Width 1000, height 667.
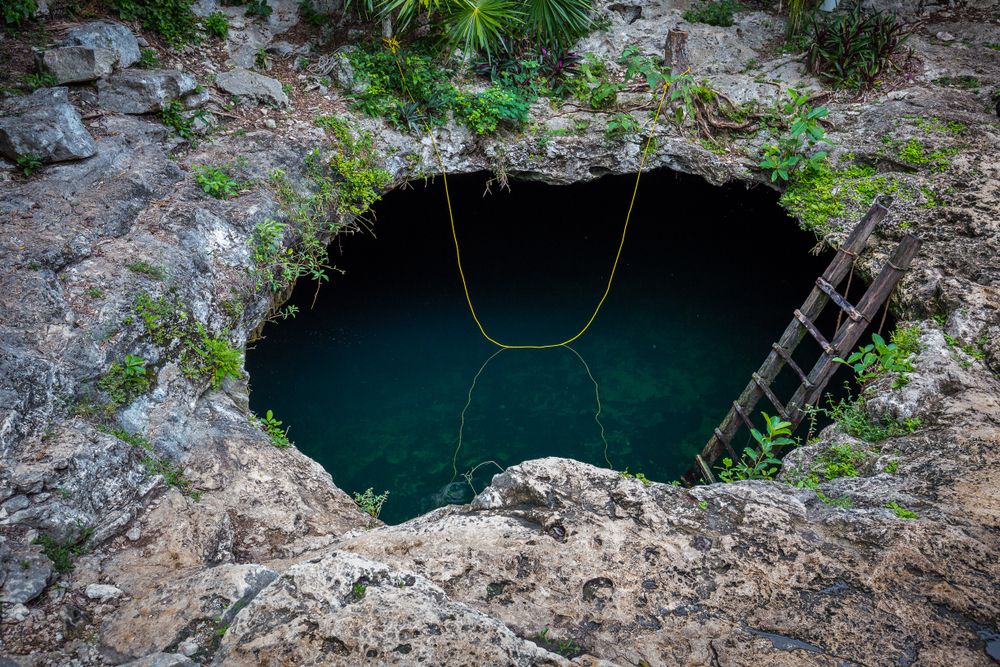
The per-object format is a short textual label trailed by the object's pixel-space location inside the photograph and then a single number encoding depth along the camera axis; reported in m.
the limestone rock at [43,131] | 4.96
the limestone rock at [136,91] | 5.66
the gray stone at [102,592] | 3.09
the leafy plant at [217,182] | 5.28
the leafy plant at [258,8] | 7.00
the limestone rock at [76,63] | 5.53
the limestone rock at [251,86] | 6.24
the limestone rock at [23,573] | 2.97
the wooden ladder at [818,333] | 4.94
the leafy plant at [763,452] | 4.62
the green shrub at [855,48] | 6.97
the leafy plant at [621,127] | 6.80
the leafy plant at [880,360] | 4.62
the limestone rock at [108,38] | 5.80
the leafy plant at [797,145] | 6.34
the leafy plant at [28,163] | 4.96
